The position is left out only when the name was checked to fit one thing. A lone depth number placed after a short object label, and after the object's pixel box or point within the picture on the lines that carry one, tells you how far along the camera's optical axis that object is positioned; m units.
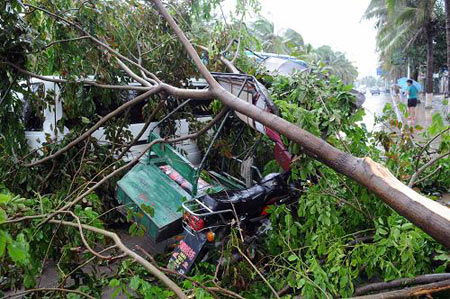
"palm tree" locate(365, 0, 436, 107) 17.25
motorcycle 2.98
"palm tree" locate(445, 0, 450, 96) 11.47
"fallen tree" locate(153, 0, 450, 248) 1.60
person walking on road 11.89
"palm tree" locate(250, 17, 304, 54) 25.20
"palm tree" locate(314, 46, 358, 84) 54.53
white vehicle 4.05
